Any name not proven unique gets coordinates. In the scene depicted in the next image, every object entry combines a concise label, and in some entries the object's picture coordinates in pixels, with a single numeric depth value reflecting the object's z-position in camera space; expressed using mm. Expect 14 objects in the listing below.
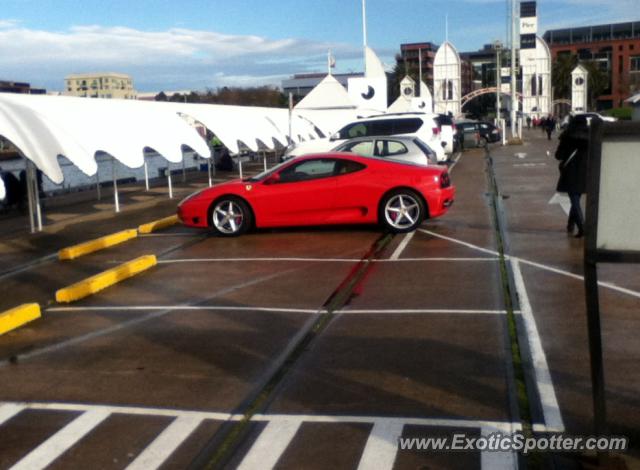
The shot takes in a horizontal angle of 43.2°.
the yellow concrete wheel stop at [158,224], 14766
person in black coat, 11688
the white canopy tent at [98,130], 14023
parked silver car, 18125
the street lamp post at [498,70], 54156
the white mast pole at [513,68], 46500
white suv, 25219
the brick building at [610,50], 115938
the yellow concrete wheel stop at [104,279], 9180
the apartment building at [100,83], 131000
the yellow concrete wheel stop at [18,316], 7961
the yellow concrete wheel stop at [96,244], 12240
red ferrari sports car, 13164
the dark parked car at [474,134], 43562
